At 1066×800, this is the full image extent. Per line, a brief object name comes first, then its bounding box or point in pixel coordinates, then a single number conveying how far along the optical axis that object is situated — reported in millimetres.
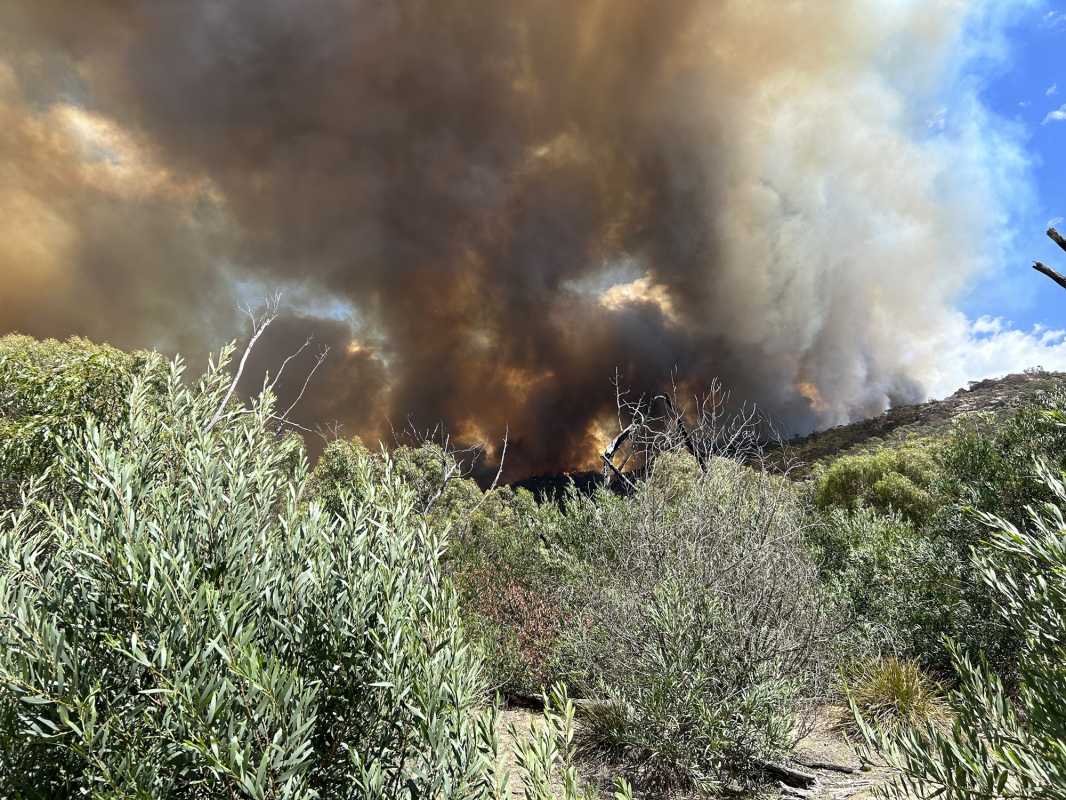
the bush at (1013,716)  2205
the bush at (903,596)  9508
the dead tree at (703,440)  10086
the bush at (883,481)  26047
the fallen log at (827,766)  6906
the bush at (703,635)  6184
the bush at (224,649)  2035
